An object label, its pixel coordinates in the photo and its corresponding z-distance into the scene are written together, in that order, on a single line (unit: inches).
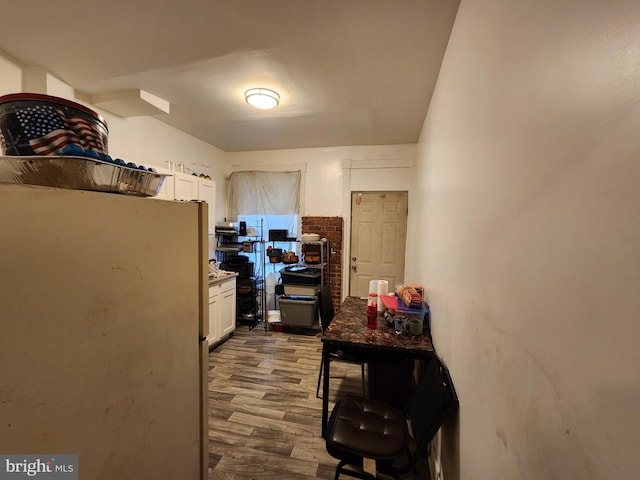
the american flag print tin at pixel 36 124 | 29.3
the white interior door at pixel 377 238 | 156.0
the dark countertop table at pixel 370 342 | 67.7
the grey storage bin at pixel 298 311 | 146.3
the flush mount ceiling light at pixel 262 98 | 92.1
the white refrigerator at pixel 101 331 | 22.1
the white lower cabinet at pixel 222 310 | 126.3
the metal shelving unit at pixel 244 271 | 157.3
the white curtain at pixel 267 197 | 166.9
